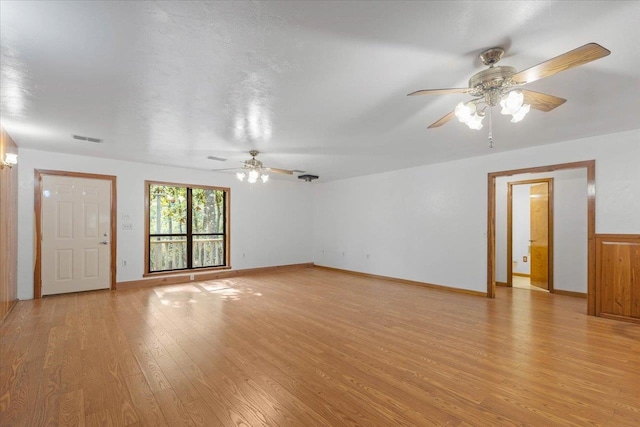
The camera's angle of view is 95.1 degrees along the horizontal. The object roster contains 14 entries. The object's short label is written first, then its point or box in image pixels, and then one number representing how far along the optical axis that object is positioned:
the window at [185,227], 6.33
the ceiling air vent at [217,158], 5.32
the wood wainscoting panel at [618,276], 3.77
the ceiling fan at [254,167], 4.80
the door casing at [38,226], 4.80
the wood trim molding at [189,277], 5.73
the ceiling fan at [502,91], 1.83
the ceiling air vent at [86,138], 4.06
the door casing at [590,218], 4.07
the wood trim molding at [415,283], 5.29
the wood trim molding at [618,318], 3.73
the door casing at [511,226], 5.59
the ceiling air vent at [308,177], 7.09
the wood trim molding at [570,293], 5.11
